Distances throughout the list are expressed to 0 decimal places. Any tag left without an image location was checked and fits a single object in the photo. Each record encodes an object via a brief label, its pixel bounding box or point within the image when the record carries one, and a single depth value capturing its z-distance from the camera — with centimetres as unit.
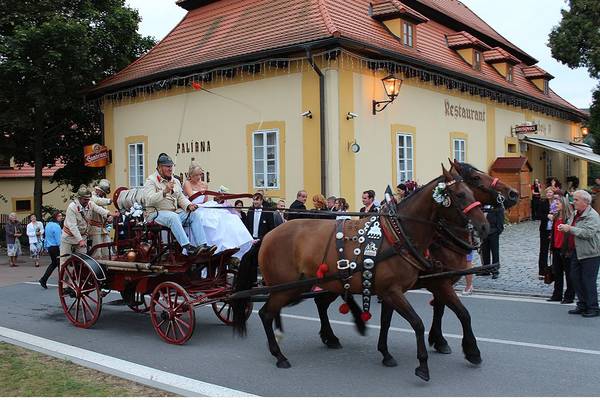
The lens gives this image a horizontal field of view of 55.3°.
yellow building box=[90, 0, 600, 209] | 1358
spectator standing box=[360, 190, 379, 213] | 1004
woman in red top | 856
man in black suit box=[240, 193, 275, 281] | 1050
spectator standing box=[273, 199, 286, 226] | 1069
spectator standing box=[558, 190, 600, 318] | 789
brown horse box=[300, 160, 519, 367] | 563
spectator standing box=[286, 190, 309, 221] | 1071
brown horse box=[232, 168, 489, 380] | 546
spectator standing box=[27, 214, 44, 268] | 1750
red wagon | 688
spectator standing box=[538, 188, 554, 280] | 1023
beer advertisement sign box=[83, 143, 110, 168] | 1870
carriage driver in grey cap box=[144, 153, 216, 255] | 702
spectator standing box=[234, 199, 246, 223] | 808
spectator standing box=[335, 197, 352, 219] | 1070
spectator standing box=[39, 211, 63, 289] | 1251
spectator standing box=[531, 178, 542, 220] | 1906
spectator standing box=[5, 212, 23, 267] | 1706
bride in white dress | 713
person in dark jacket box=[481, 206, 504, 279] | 1054
